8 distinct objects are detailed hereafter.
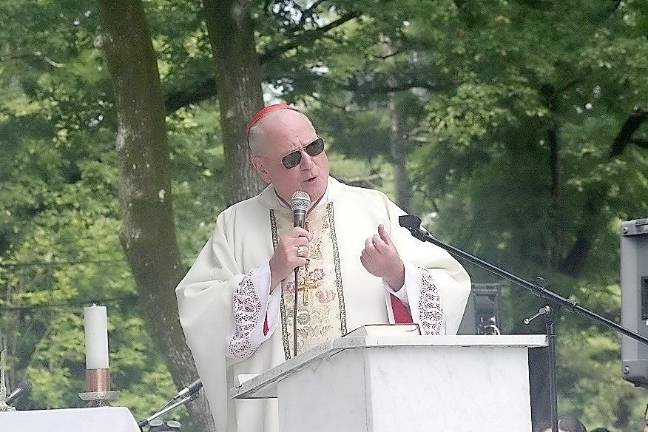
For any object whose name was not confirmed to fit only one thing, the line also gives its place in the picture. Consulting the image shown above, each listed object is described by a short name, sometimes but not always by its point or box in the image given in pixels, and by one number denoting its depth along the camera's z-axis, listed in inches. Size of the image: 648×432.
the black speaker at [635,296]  479.2
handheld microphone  334.6
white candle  332.2
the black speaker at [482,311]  551.8
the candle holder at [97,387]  332.8
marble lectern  242.7
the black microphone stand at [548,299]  352.2
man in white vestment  354.3
